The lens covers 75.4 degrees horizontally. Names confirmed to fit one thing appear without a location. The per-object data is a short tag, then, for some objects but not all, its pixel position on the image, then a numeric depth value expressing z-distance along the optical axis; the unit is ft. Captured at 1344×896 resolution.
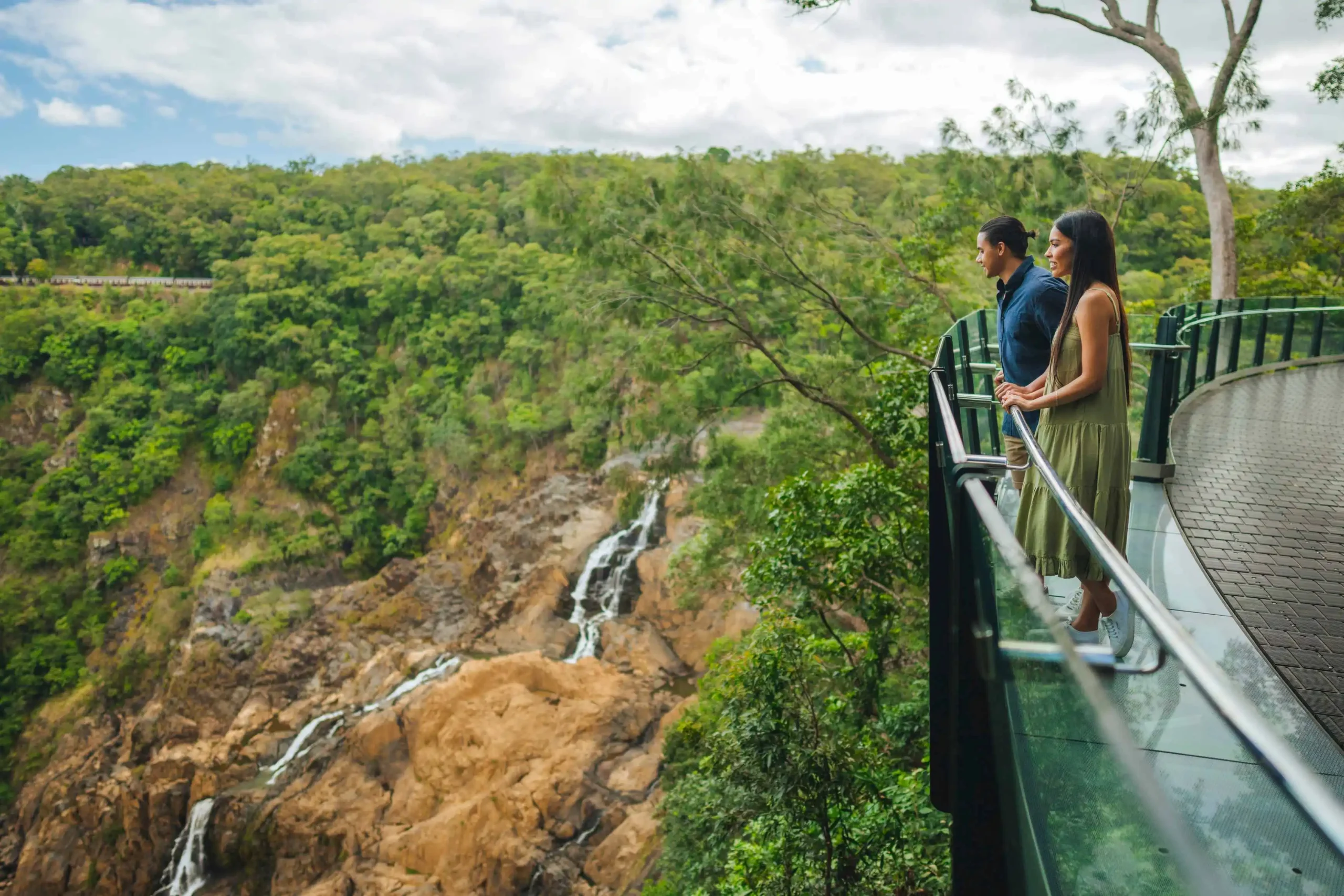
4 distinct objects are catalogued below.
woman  7.76
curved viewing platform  3.31
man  8.82
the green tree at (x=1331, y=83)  36.04
